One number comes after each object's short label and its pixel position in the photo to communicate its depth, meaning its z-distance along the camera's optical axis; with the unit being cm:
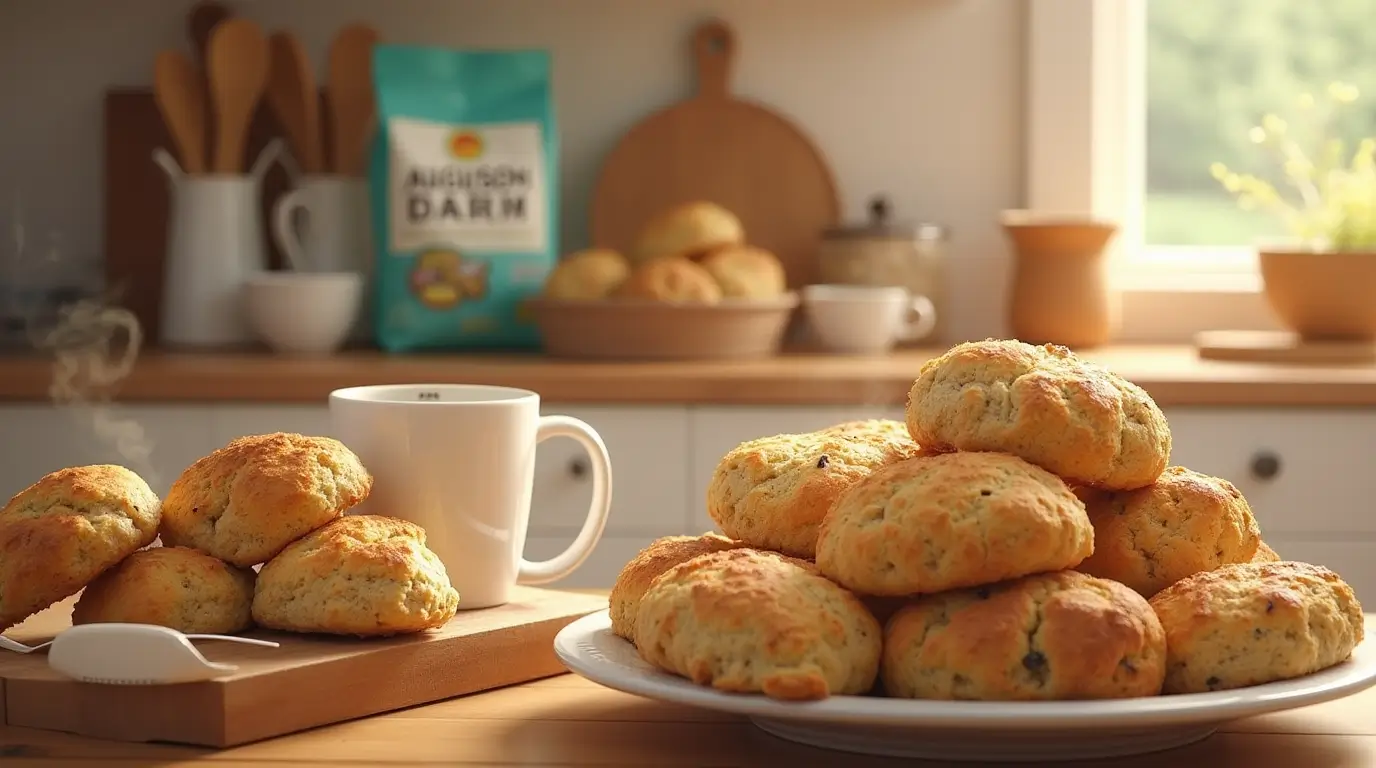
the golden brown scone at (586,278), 230
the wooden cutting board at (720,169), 265
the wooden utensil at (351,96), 259
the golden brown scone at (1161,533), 77
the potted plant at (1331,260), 228
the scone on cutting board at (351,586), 82
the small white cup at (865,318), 239
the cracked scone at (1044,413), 75
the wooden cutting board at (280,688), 76
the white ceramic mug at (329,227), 256
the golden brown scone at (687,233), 239
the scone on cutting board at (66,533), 81
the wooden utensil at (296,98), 255
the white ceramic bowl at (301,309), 238
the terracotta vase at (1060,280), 245
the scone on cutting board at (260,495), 84
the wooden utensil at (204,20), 264
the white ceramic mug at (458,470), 93
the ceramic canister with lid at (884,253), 252
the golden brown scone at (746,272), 232
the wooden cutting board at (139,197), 265
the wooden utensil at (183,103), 253
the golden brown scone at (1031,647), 68
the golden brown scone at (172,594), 81
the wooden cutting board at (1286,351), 225
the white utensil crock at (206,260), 251
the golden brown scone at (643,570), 81
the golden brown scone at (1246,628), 72
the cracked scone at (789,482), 80
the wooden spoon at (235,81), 251
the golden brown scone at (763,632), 69
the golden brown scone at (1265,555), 82
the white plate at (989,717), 66
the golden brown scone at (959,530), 69
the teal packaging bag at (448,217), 242
